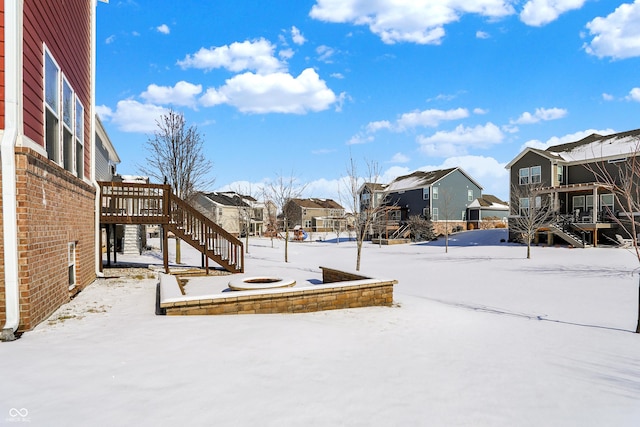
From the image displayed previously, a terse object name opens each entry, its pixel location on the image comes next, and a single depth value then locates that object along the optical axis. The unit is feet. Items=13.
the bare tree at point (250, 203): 166.50
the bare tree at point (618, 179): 89.11
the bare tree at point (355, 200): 60.14
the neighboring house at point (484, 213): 156.46
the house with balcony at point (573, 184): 91.81
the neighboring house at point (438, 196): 148.25
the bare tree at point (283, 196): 99.14
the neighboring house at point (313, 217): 224.94
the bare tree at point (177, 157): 70.79
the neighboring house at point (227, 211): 178.09
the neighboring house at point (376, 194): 162.02
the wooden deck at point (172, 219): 40.80
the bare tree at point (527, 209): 86.12
